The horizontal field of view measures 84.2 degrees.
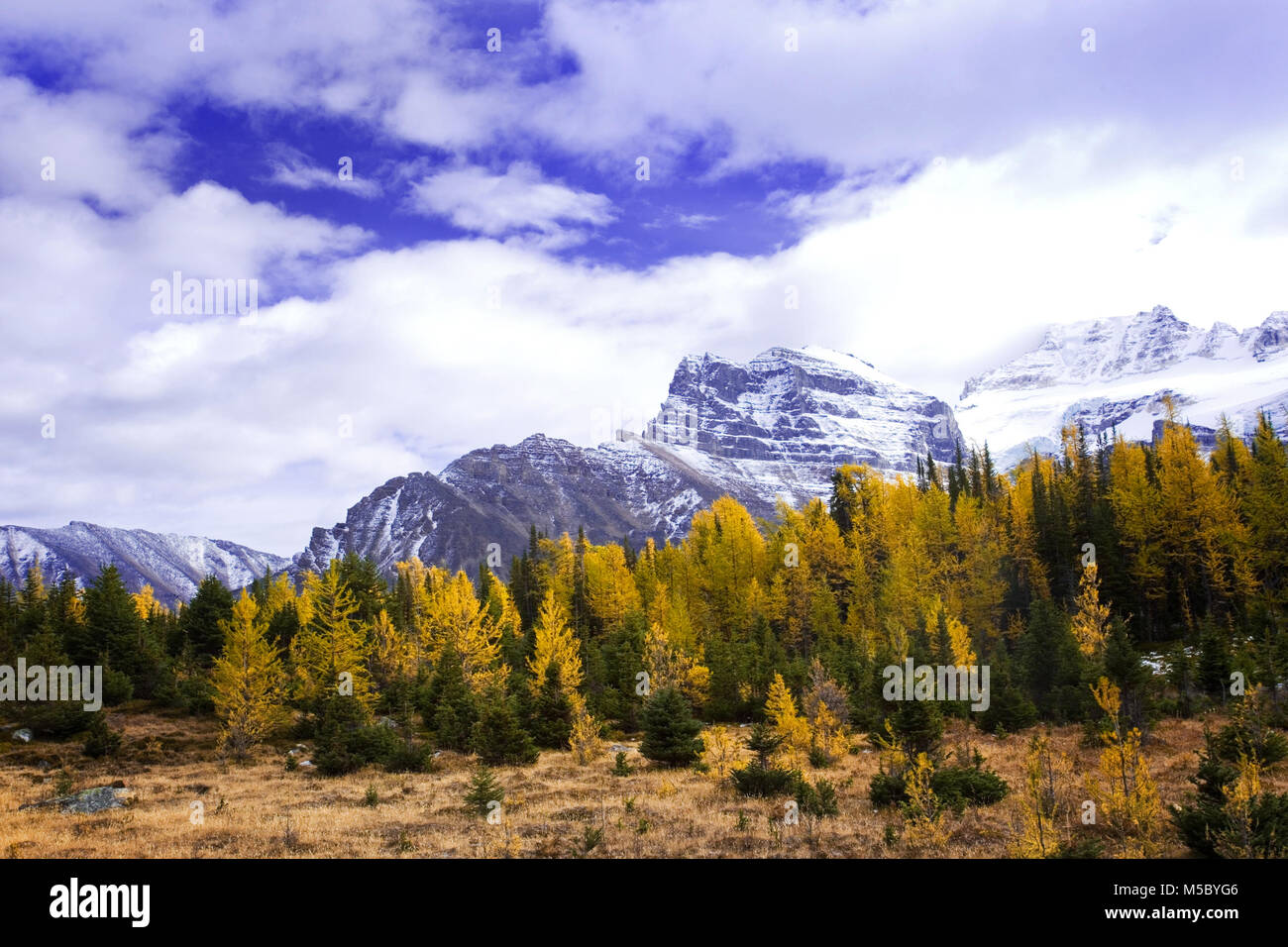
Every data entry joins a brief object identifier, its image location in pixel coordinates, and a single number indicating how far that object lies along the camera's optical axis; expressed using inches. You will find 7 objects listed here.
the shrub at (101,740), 1328.7
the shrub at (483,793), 831.1
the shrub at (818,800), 828.6
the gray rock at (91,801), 905.5
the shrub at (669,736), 1189.1
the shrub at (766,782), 948.6
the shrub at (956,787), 852.6
